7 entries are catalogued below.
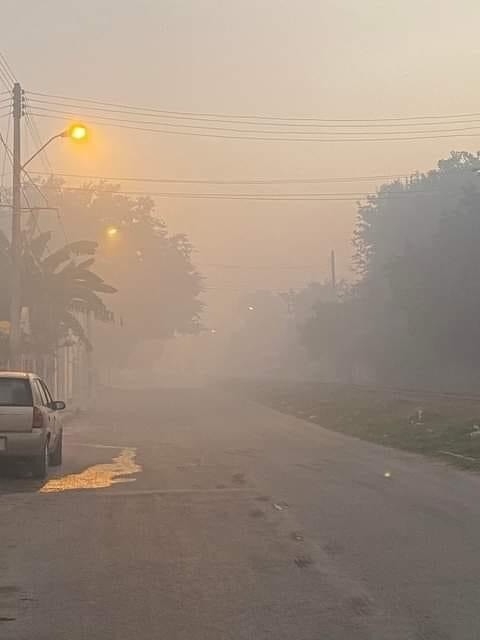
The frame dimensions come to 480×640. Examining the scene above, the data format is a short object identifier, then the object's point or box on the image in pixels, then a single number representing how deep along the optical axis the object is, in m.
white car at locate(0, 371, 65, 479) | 16.33
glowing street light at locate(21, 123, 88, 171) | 27.00
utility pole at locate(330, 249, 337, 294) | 75.28
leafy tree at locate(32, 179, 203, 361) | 76.50
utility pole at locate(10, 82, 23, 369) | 30.14
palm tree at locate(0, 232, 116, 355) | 37.84
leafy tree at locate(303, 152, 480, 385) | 55.97
